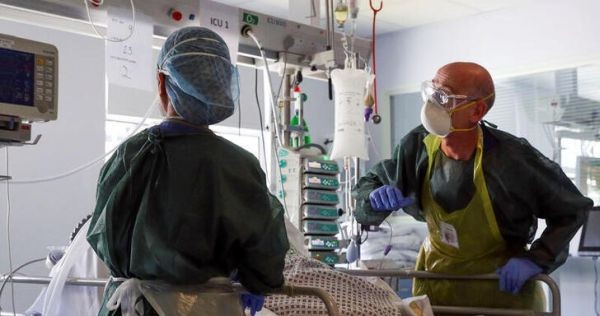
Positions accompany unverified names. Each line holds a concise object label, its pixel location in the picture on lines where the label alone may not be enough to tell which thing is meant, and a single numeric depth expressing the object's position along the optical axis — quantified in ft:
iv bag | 11.00
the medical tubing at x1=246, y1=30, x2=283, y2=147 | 10.46
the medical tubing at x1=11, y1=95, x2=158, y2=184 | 8.70
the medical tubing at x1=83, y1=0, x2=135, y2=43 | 8.89
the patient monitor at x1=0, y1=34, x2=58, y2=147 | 7.59
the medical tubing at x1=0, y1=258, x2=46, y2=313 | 7.93
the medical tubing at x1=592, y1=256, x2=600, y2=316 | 19.39
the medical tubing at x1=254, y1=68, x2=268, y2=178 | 11.20
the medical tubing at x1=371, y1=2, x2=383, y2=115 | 11.88
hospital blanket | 7.03
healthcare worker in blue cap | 5.65
